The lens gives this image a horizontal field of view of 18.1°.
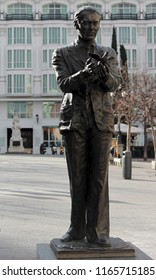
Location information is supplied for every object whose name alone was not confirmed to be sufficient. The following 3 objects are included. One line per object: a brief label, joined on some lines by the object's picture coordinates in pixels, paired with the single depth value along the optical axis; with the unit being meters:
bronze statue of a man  4.42
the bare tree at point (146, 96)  27.02
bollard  20.28
